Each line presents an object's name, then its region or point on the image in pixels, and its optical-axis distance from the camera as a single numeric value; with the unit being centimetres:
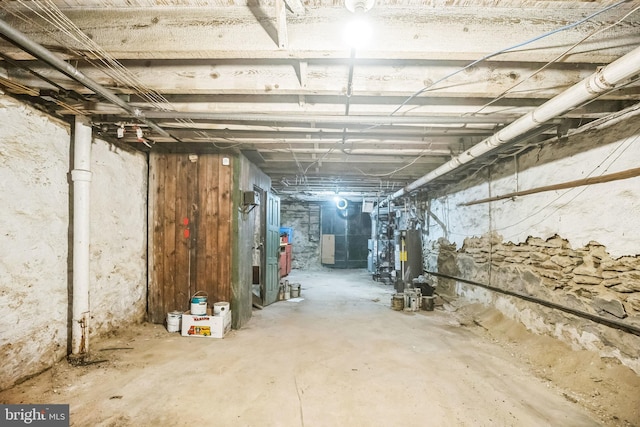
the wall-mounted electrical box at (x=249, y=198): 388
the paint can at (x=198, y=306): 351
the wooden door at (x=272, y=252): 518
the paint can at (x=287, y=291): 572
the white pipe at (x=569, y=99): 162
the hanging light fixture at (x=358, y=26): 139
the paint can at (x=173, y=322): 353
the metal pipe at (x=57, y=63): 153
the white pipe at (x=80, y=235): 270
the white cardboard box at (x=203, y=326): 341
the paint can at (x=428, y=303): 499
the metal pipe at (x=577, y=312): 232
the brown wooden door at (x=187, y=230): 382
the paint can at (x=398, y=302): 493
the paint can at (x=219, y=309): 352
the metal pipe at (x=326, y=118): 257
